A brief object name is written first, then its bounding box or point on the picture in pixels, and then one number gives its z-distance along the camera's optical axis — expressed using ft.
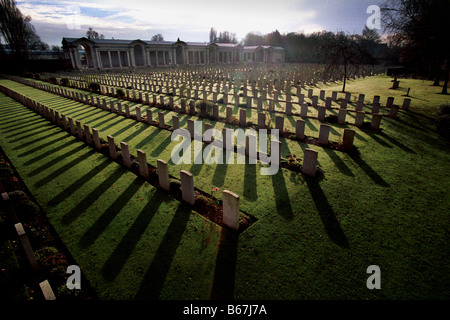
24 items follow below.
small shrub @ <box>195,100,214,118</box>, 33.58
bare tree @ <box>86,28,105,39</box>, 272.97
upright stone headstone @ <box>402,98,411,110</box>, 33.16
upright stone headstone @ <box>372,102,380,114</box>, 31.27
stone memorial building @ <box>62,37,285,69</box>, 131.44
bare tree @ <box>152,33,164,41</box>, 308.75
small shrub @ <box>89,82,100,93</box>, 58.59
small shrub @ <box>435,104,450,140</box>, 23.37
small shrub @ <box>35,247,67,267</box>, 10.37
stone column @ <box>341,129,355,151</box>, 20.43
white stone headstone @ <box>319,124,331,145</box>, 22.35
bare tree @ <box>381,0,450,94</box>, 41.81
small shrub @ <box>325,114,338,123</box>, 29.99
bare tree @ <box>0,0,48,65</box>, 135.55
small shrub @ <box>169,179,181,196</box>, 15.75
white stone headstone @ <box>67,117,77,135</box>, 27.59
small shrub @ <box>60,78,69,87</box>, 71.67
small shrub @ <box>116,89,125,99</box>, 49.75
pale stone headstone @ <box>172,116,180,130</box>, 27.30
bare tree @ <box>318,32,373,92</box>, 50.01
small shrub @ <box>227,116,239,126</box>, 30.37
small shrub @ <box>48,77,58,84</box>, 79.17
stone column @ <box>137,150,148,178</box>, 16.99
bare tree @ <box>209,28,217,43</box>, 311.68
